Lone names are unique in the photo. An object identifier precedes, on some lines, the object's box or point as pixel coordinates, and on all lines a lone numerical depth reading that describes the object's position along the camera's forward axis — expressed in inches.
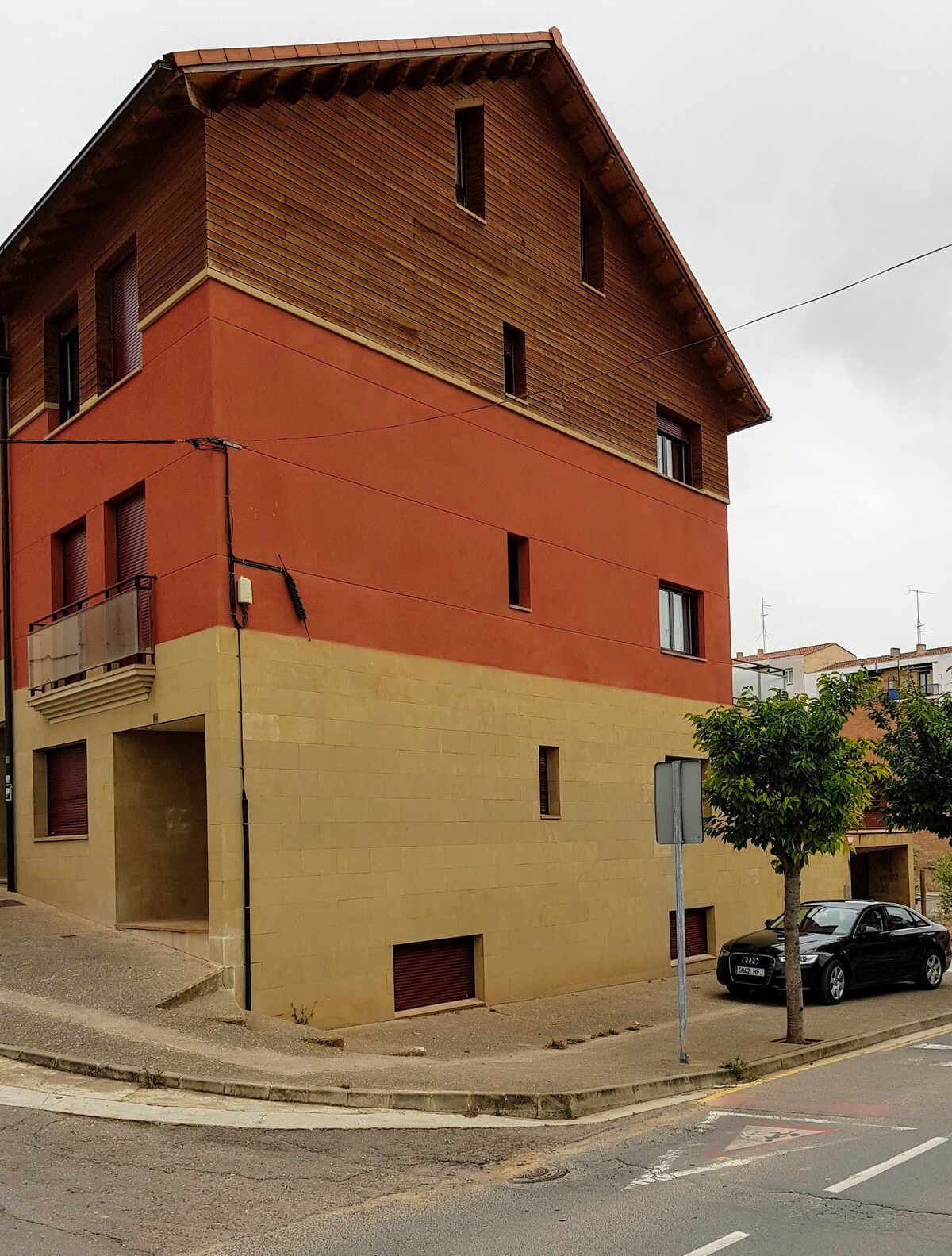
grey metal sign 471.2
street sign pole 469.1
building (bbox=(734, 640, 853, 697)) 2623.0
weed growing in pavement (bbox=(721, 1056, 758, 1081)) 455.8
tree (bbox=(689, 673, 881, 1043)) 550.6
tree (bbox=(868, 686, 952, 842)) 800.3
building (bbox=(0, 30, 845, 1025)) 567.5
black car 677.9
